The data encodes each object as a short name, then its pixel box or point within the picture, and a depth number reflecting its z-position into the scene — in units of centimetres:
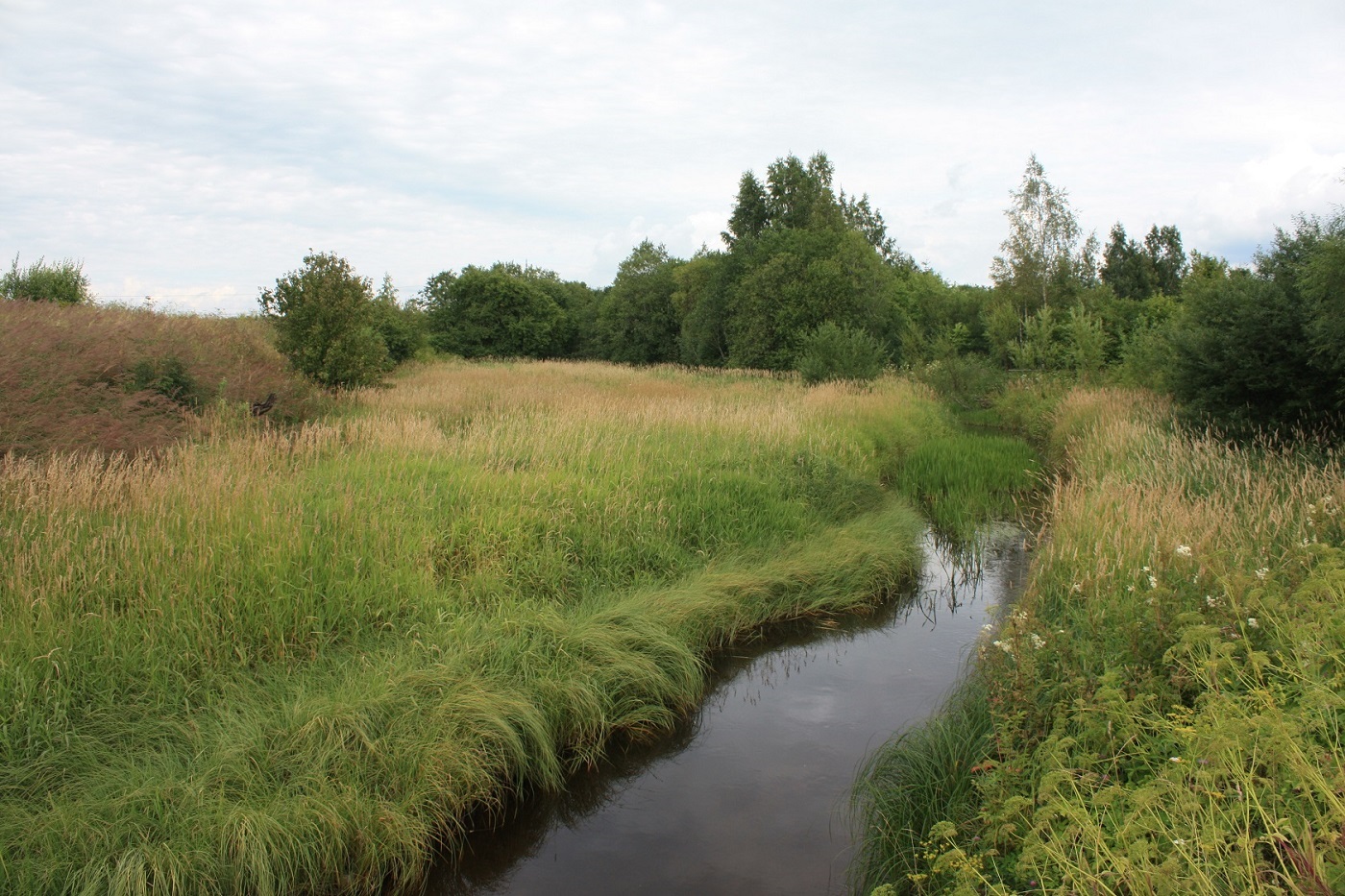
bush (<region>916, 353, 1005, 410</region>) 2452
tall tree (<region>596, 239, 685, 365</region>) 5131
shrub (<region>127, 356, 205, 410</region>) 1070
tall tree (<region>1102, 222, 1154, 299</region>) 5025
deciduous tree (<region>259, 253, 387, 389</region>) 1570
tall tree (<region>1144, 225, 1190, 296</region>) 4991
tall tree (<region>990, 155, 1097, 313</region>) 3597
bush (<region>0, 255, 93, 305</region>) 1714
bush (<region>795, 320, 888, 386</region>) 2328
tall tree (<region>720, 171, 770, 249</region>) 4525
